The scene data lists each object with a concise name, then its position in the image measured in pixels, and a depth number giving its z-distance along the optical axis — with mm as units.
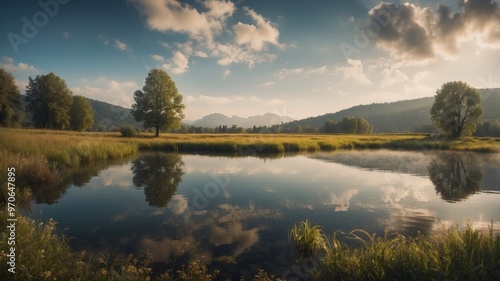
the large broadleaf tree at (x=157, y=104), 52094
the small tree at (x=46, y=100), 62031
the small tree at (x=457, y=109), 60375
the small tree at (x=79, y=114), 74562
